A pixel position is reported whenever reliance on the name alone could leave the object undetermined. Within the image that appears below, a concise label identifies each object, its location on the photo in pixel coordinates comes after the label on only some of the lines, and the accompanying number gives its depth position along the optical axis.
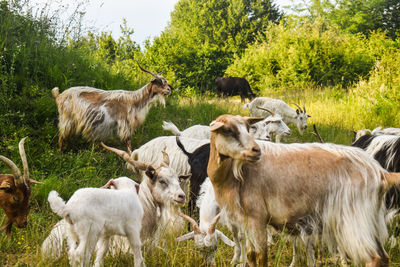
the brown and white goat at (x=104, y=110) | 5.76
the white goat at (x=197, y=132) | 6.30
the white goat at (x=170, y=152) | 5.35
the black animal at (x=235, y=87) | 15.98
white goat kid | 2.58
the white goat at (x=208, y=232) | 3.04
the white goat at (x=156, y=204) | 3.31
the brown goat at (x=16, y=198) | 3.35
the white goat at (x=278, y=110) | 9.53
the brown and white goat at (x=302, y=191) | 2.45
